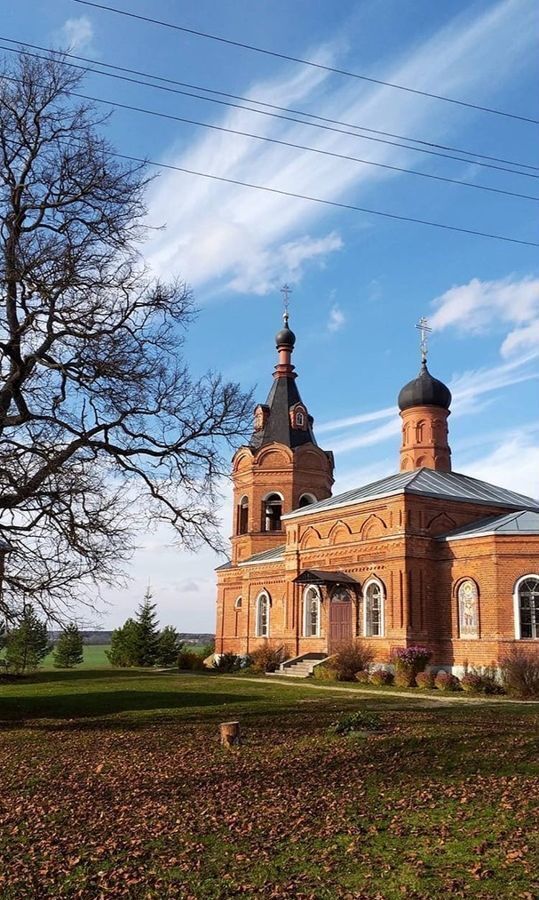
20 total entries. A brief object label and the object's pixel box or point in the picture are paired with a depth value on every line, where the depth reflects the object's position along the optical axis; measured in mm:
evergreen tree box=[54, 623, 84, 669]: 48116
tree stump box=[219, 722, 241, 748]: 12141
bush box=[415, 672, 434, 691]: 22984
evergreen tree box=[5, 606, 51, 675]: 33378
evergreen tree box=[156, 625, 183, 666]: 43844
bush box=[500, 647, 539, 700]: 20016
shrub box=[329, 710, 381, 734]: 12773
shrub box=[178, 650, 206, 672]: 35312
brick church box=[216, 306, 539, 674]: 24219
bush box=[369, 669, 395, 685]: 23875
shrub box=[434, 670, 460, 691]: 22359
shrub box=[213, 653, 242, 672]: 32281
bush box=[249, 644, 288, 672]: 29797
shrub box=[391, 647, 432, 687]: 23562
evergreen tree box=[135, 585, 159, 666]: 42312
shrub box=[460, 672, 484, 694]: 21656
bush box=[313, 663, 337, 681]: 25297
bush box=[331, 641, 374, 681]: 24984
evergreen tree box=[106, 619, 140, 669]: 42219
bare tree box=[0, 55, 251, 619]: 13633
